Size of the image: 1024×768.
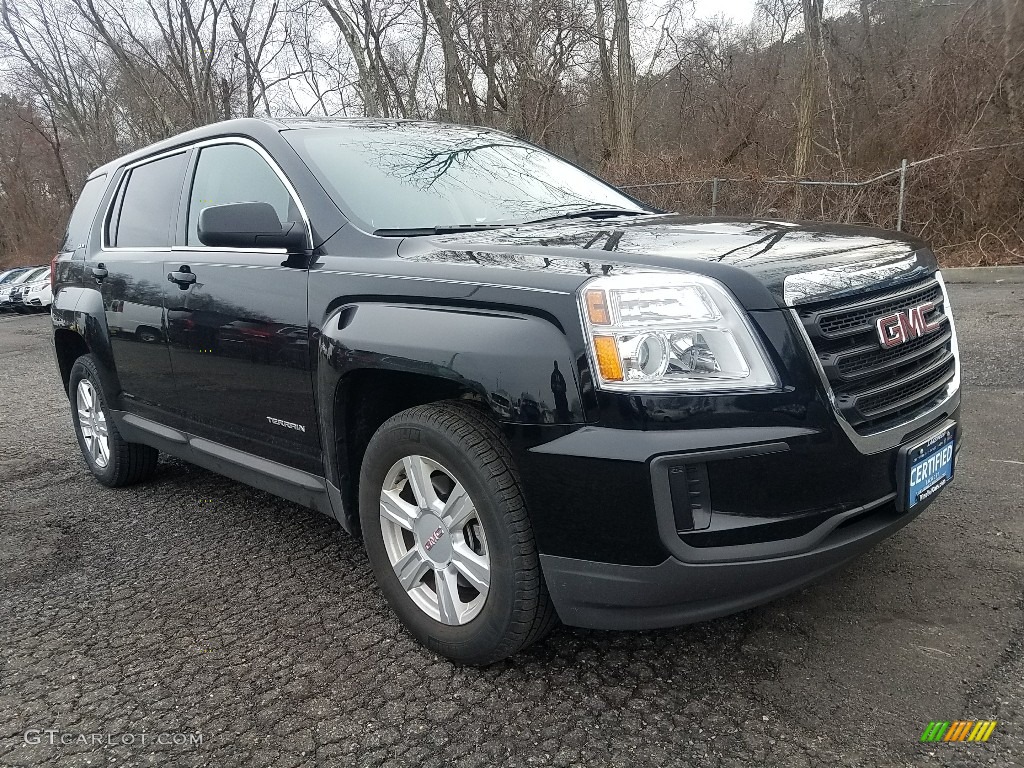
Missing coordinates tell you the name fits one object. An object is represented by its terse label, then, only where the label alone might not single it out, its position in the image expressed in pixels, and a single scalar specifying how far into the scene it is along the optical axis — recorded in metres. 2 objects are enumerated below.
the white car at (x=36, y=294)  22.16
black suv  1.89
